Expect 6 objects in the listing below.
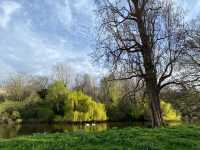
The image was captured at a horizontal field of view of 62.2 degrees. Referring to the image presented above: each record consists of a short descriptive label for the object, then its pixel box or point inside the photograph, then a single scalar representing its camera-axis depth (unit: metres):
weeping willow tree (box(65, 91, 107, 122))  30.96
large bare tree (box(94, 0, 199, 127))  9.30
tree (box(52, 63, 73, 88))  42.00
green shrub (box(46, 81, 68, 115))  32.36
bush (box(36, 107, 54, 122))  32.08
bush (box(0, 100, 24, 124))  33.00
